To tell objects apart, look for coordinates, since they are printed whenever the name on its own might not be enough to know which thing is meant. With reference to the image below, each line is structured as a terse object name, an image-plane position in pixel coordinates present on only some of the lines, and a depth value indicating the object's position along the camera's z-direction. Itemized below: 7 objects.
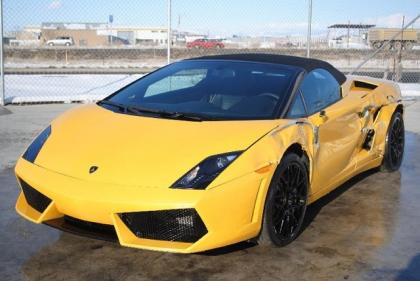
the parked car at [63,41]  42.78
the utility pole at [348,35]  21.00
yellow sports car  2.85
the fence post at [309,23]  10.52
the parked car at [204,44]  33.77
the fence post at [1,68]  9.03
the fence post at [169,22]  10.03
